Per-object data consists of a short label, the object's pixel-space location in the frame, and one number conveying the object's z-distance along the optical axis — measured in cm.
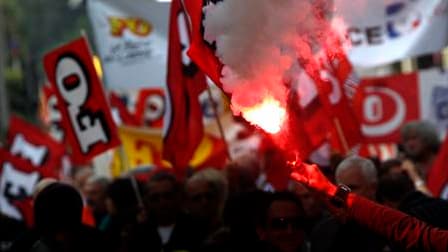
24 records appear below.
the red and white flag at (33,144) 2133
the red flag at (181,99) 1412
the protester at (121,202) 1436
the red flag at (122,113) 2423
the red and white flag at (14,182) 1839
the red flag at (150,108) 2491
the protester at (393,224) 689
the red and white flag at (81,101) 1552
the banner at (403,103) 1941
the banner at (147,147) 2112
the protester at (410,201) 937
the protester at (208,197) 1267
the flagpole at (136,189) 1398
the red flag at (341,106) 1480
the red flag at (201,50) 799
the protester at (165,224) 1152
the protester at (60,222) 962
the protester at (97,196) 1684
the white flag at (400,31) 1794
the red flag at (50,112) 2822
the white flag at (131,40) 1959
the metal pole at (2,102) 4668
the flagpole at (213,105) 1425
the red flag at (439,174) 1370
